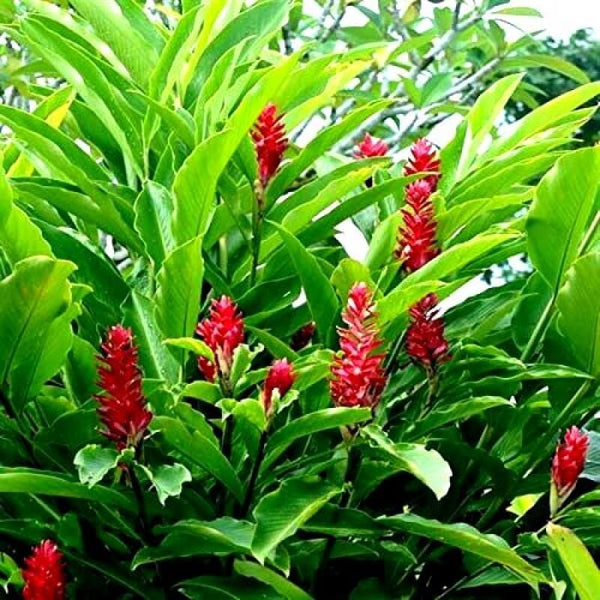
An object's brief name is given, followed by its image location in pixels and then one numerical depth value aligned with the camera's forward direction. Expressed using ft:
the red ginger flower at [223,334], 9.51
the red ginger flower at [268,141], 10.34
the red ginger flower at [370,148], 11.25
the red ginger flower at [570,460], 9.68
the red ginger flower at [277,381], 9.40
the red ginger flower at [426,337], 10.02
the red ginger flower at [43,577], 9.36
